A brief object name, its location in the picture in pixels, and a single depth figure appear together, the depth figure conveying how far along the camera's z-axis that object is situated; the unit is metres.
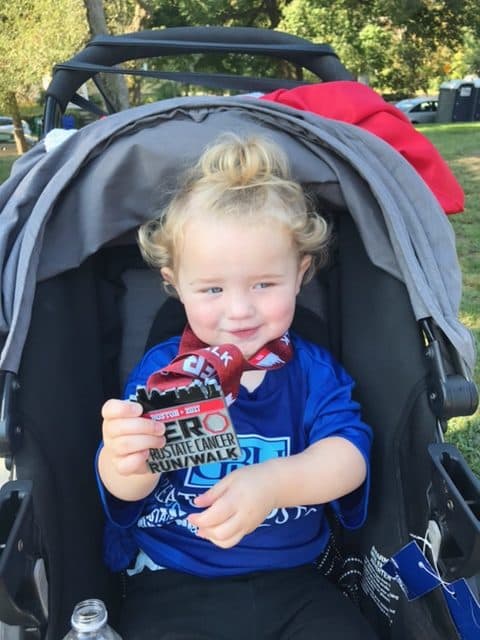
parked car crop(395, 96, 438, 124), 24.52
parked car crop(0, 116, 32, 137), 19.33
